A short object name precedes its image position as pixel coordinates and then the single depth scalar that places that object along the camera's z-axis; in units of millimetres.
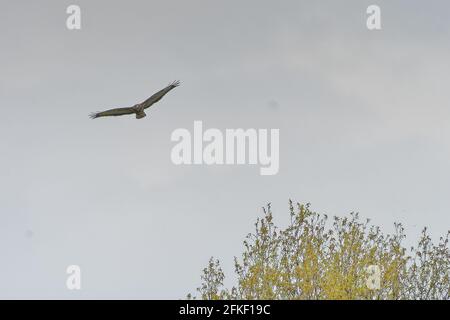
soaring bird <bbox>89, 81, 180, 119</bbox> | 36562
